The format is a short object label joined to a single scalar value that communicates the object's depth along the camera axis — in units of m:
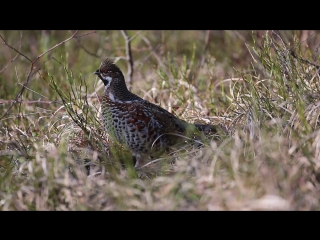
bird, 9.90
